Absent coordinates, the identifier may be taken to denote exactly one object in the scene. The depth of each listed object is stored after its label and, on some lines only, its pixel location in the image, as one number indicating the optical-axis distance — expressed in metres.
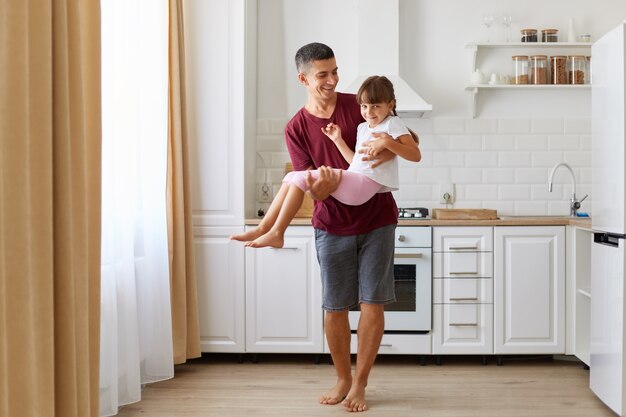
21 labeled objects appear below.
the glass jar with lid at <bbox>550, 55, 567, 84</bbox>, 4.50
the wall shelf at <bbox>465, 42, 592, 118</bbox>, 4.49
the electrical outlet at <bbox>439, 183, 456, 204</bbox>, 4.63
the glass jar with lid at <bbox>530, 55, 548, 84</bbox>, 4.52
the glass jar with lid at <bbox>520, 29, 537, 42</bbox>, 4.53
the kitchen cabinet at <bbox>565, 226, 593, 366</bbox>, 3.97
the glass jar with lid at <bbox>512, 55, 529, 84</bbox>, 4.52
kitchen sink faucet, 4.39
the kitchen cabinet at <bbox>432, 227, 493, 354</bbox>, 4.04
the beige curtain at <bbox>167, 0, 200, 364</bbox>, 3.83
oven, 4.04
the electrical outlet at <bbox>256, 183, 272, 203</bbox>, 4.66
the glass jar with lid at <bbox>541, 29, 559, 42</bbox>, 4.52
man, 3.16
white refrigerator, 2.95
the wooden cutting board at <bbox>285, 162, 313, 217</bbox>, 4.38
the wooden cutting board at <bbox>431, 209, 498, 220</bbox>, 4.22
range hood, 4.45
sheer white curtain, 2.97
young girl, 2.77
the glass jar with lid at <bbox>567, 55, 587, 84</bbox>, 4.50
